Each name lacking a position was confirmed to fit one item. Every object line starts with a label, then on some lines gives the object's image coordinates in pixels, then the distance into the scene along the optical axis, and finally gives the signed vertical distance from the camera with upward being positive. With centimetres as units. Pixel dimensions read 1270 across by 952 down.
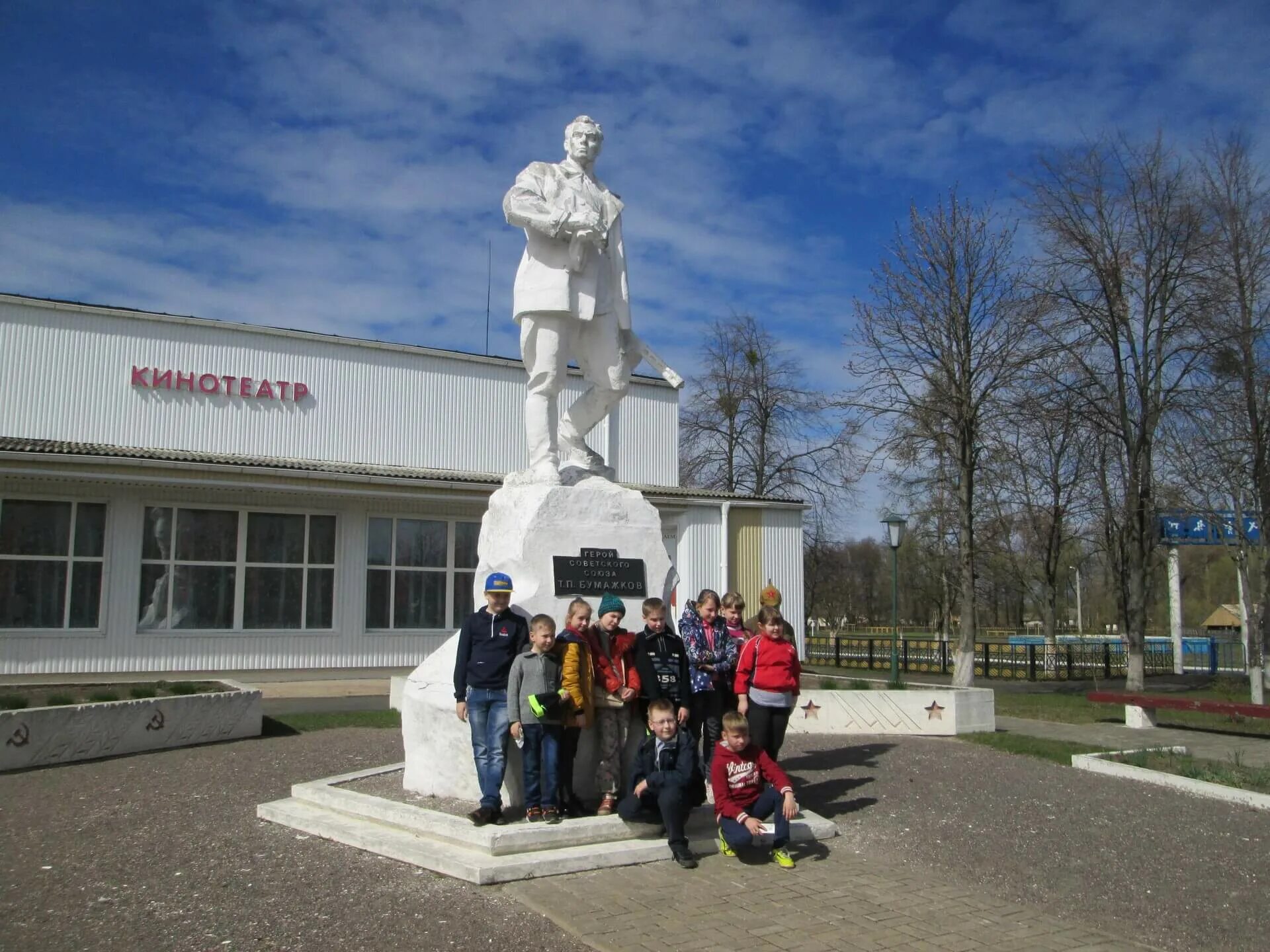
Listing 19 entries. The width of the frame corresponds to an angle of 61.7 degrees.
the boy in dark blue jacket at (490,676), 622 -47
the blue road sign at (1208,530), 1747 +136
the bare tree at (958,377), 1917 +408
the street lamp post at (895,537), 1758 +107
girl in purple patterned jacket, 707 -44
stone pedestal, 676 +22
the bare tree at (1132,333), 1877 +484
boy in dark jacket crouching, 592 -103
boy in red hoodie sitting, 594 -109
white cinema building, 1766 +175
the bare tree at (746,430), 3316 +532
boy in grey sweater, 610 -71
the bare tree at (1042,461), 1925 +263
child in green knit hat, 646 -55
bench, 1208 -122
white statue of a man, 779 +225
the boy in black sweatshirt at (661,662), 650 -39
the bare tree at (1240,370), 1725 +385
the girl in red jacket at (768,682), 691 -54
